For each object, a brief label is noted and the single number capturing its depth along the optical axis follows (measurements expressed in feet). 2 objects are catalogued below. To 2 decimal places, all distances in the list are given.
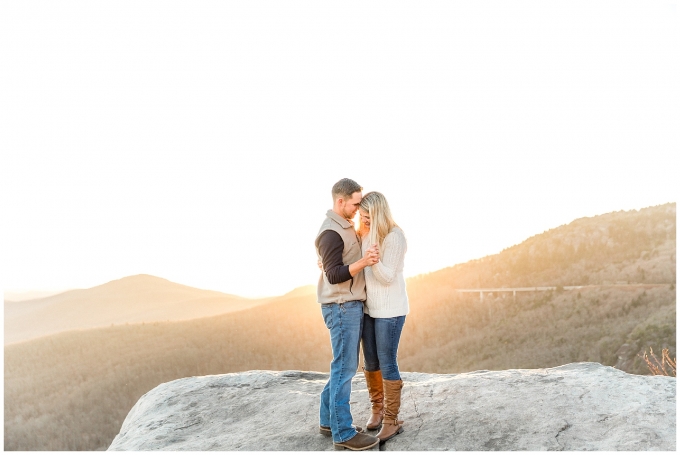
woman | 16.98
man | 16.78
